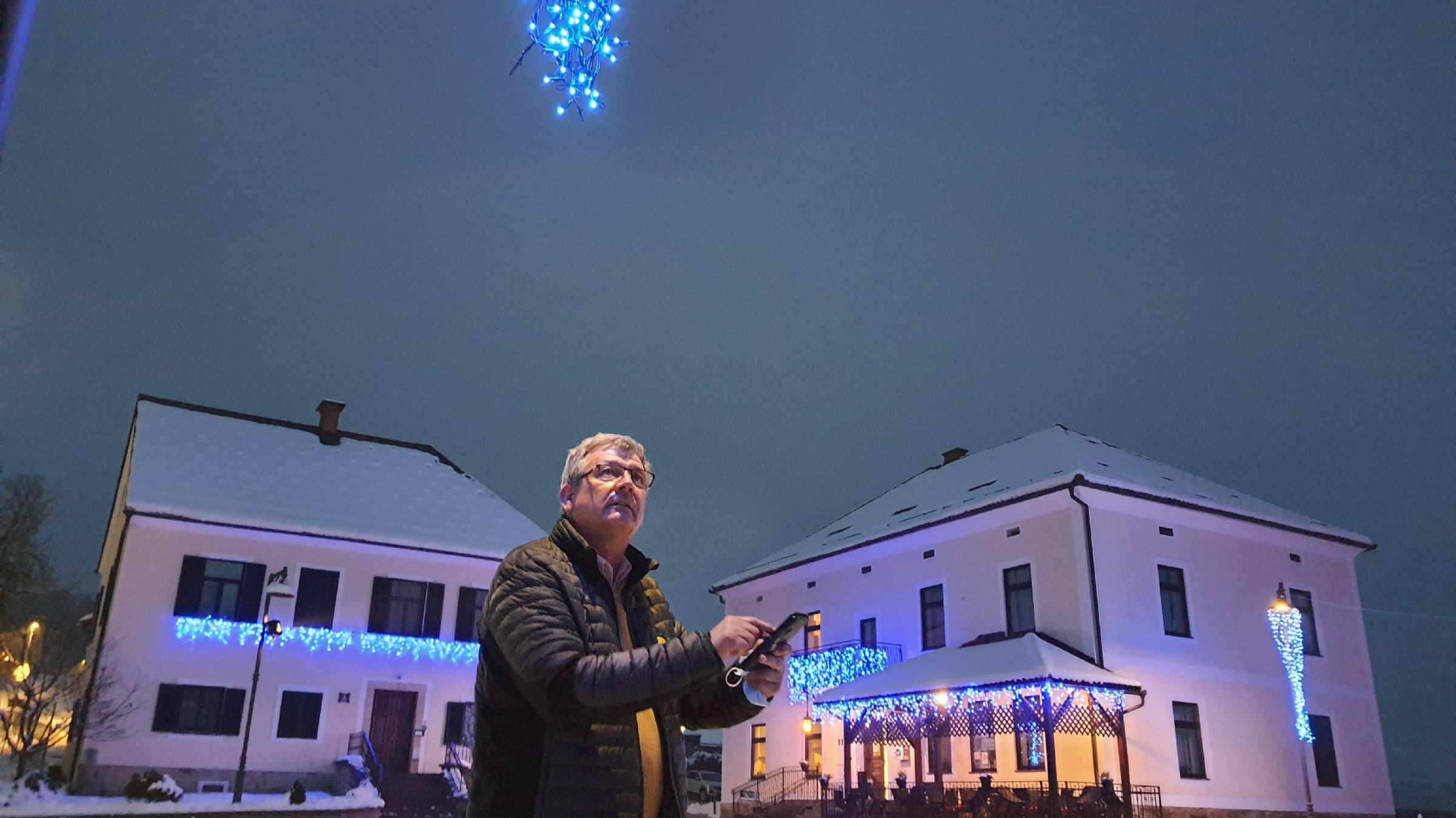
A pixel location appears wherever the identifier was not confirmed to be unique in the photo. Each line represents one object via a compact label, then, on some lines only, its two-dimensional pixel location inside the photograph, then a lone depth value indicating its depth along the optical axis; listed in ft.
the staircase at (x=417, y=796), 73.31
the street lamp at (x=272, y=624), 56.95
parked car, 115.03
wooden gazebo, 58.85
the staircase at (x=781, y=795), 77.51
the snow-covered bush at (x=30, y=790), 59.36
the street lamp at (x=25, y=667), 74.08
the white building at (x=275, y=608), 74.18
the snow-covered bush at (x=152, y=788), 64.08
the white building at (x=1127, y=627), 64.13
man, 7.30
